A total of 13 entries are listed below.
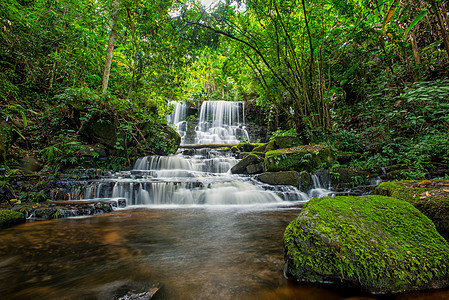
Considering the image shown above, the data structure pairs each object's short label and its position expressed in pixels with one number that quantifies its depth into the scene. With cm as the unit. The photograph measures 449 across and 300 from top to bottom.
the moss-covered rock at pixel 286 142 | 889
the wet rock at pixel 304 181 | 642
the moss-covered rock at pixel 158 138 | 965
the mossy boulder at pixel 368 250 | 137
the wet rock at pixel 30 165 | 572
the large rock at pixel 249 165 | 831
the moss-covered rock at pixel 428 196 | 212
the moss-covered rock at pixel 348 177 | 616
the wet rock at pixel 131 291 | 145
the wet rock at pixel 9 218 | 321
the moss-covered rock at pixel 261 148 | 1037
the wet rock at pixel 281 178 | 657
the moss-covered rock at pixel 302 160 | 699
